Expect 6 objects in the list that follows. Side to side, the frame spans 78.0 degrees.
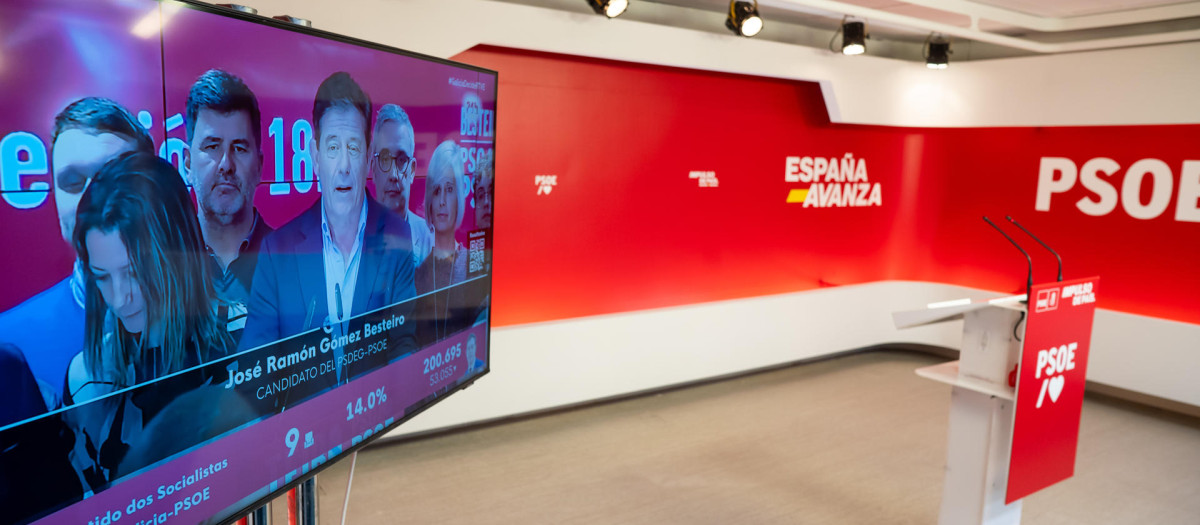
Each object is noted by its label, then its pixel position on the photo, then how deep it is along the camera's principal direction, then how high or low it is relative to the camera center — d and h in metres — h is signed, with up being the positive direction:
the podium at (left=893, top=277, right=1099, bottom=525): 2.84 -0.78
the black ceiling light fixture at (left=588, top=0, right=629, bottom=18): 4.35 +1.03
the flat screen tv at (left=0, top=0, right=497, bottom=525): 1.16 -0.17
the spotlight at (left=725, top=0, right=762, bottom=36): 4.82 +1.10
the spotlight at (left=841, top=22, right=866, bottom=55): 5.27 +1.10
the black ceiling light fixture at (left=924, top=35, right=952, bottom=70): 5.84 +1.11
